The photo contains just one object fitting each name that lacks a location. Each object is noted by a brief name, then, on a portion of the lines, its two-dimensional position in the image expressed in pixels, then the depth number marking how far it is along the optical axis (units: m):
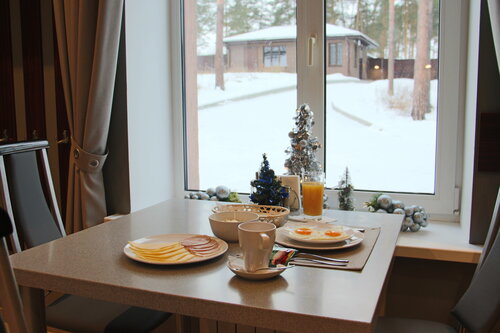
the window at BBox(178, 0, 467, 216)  2.21
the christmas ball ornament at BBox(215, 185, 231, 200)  2.38
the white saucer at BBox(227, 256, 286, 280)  1.05
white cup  1.05
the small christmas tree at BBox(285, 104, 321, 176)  2.03
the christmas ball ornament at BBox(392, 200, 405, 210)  2.11
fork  1.19
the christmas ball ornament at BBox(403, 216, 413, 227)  2.08
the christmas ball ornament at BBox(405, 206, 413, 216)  2.10
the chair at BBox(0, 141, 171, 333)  1.47
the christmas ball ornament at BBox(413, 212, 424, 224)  2.09
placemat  1.16
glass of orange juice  1.67
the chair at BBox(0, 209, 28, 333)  0.66
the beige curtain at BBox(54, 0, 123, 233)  2.25
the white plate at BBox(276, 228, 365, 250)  1.29
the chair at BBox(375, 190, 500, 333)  1.23
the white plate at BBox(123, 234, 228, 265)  1.16
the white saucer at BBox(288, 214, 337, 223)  1.65
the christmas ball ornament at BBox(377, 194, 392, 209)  2.11
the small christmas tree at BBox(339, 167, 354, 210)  2.12
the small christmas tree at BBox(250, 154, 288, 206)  1.69
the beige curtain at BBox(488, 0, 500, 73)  1.61
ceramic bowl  1.35
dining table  0.90
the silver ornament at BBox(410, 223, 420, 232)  2.09
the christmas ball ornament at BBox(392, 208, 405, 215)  2.08
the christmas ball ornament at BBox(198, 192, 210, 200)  2.45
